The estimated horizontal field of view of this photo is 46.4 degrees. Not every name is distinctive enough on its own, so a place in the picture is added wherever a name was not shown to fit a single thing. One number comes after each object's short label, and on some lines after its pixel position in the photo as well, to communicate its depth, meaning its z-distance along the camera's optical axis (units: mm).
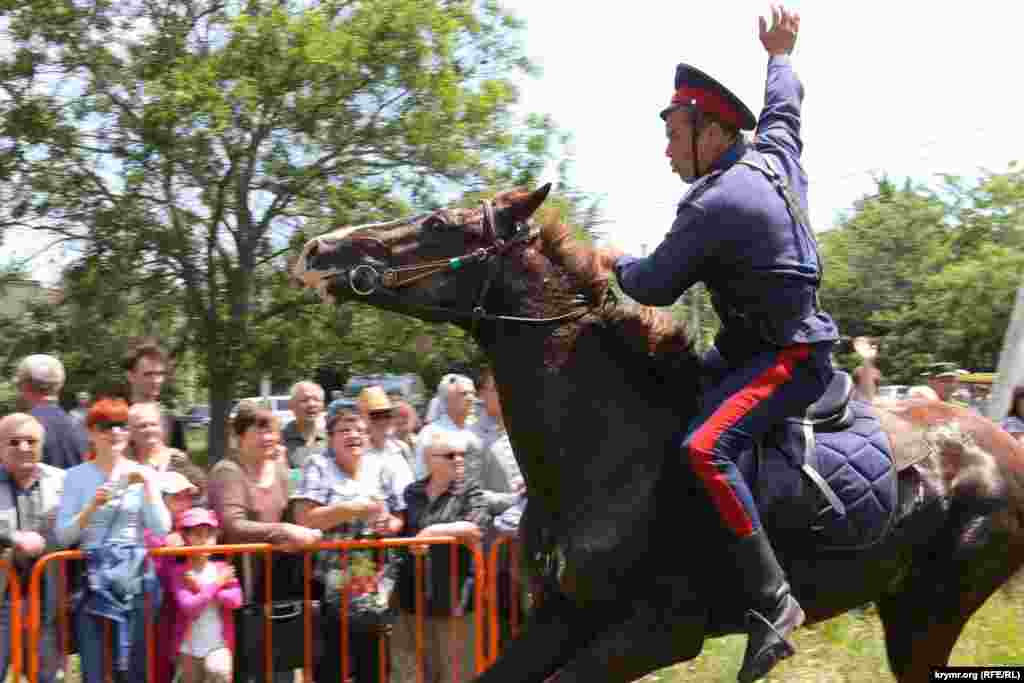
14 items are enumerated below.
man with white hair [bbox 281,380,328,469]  7676
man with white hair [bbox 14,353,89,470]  6723
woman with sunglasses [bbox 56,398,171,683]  5660
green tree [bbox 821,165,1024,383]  37000
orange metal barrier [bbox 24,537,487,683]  5484
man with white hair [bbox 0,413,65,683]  5660
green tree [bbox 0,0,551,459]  17312
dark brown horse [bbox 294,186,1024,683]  4410
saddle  4617
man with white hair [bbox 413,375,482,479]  7469
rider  4344
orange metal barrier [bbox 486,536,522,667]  6406
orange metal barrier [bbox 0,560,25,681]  5461
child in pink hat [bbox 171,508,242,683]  5730
